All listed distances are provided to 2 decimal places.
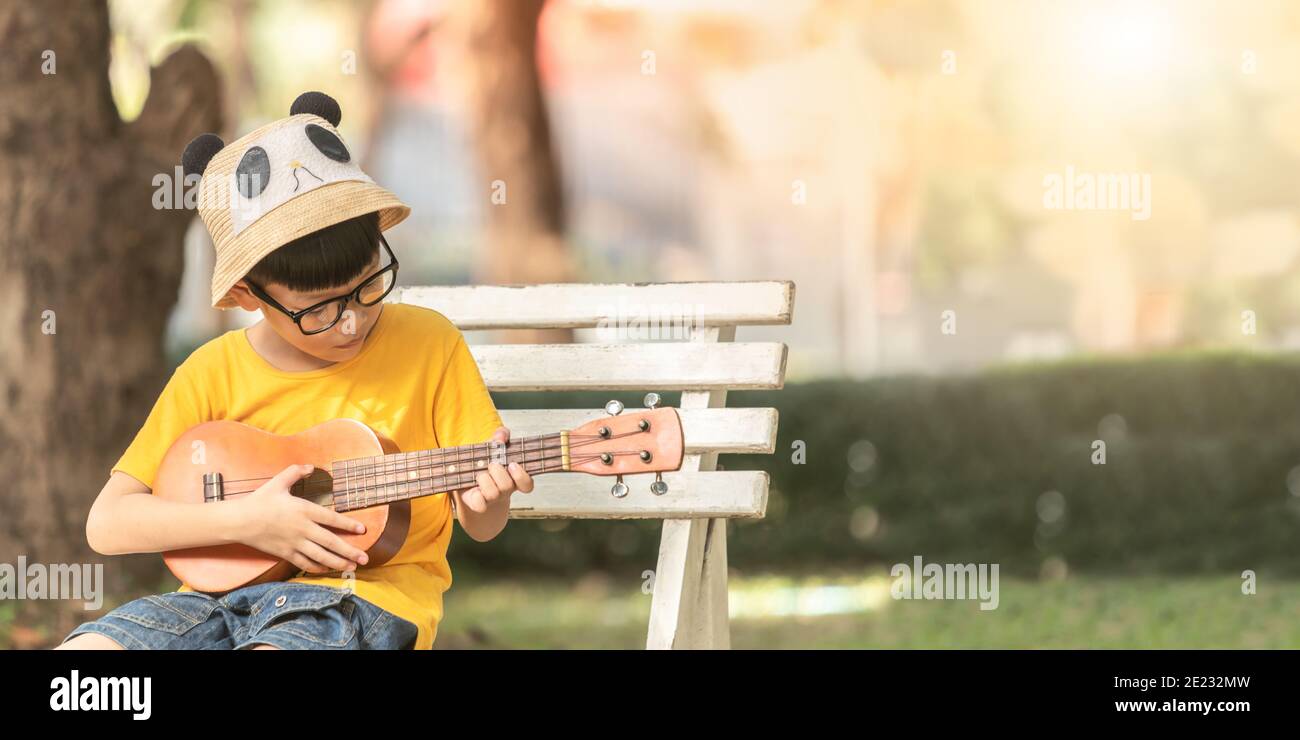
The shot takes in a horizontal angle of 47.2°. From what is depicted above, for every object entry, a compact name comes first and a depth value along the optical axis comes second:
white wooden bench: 3.45
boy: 2.69
